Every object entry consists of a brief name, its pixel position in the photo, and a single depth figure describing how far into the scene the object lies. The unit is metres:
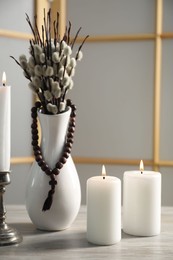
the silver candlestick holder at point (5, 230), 1.07
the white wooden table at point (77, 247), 1.03
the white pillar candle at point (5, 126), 1.06
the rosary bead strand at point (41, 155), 1.16
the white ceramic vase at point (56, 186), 1.16
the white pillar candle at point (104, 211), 1.10
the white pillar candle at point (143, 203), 1.16
